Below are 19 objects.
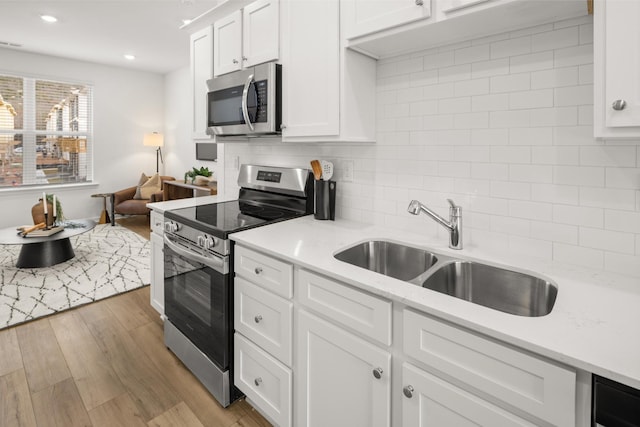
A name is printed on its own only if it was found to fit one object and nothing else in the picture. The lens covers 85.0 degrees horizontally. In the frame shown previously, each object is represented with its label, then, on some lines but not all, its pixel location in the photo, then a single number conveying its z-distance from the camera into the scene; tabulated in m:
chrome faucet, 1.53
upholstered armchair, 5.64
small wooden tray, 3.62
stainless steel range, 1.77
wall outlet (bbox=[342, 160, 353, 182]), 2.09
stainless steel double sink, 1.27
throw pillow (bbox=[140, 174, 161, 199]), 6.05
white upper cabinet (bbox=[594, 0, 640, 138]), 0.94
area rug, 2.95
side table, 5.83
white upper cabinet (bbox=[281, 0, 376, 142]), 1.74
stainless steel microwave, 2.02
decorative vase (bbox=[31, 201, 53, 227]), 4.22
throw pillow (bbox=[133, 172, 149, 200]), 6.11
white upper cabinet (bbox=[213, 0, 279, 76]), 2.03
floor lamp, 6.29
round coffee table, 3.66
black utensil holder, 2.05
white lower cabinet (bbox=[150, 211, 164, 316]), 2.38
